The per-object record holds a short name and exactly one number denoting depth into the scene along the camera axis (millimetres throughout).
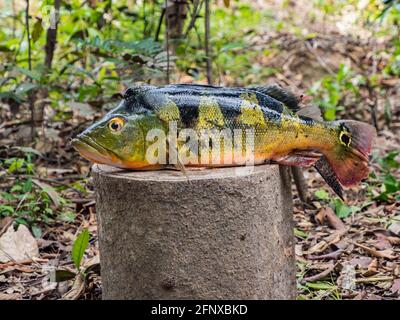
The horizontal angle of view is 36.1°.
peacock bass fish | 2576
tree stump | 2477
